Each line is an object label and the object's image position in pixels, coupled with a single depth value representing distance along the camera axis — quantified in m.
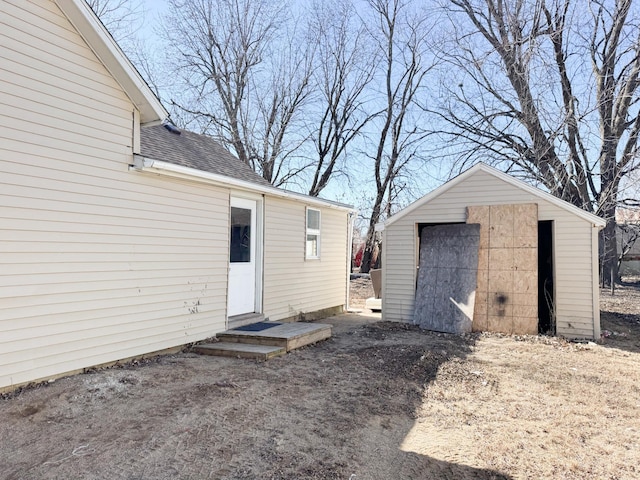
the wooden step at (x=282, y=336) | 6.45
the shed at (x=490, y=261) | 8.05
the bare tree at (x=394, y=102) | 21.41
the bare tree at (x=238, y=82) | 19.77
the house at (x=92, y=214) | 4.40
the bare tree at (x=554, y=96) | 12.31
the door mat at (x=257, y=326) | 7.19
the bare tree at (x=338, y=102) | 21.95
